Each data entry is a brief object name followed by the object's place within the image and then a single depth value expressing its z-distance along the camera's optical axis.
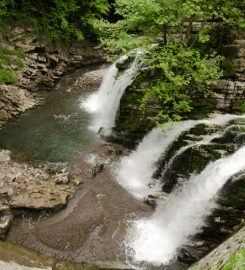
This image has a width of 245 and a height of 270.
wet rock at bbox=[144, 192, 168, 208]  12.59
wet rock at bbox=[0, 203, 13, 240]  11.19
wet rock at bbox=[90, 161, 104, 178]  14.05
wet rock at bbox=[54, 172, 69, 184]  13.38
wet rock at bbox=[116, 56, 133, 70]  18.81
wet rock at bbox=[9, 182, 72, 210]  12.09
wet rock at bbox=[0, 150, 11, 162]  14.22
